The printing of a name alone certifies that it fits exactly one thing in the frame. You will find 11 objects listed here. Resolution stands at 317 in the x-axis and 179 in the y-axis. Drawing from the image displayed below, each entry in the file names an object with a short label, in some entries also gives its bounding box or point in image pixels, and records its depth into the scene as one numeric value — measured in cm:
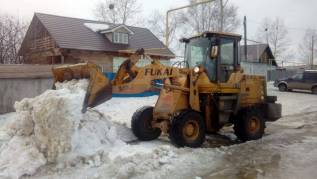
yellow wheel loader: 581
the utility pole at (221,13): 1609
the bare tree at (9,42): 1846
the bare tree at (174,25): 3627
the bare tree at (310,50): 5523
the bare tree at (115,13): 3458
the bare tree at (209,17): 3091
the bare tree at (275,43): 5117
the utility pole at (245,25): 2007
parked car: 1948
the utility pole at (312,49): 5213
